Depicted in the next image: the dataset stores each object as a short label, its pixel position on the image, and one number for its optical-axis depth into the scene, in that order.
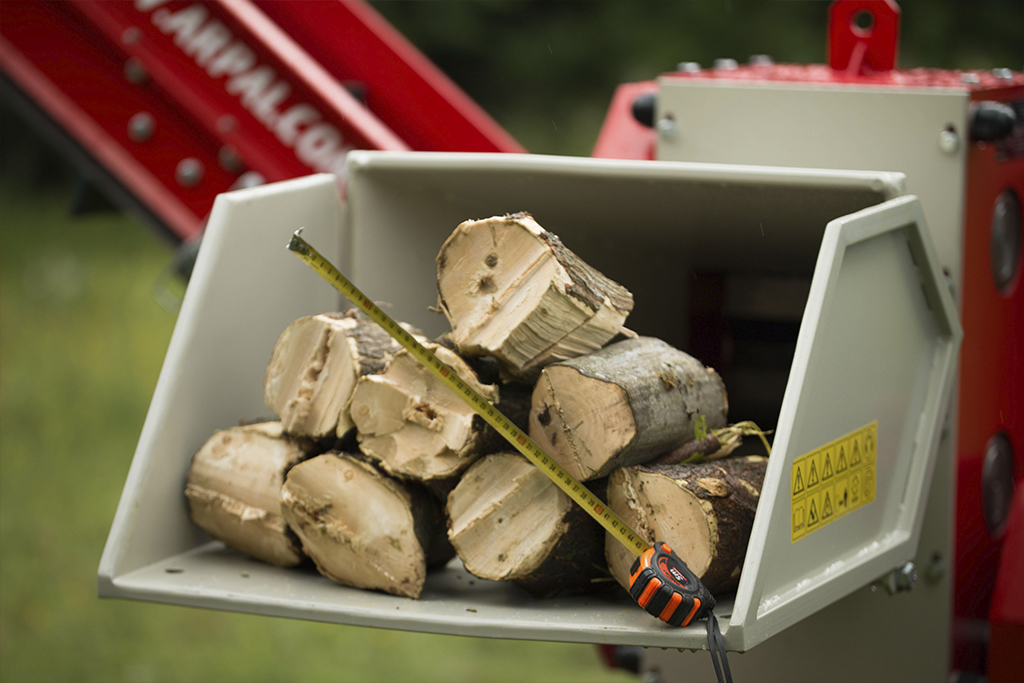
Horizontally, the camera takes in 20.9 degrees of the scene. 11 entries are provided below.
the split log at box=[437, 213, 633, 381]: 2.35
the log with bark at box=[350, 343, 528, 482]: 2.40
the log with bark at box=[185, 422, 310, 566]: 2.46
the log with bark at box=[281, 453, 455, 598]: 2.40
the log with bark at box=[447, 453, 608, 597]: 2.37
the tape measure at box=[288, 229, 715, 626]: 2.24
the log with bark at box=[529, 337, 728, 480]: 2.34
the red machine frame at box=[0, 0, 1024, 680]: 2.98
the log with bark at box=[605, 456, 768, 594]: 2.33
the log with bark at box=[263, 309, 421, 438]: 2.46
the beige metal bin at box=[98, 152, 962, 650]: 2.30
